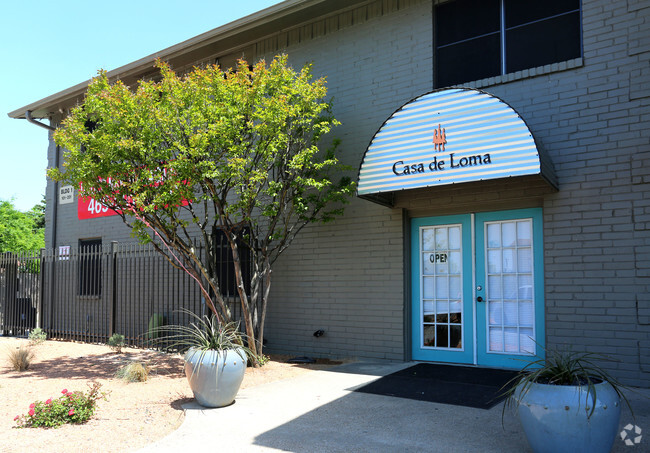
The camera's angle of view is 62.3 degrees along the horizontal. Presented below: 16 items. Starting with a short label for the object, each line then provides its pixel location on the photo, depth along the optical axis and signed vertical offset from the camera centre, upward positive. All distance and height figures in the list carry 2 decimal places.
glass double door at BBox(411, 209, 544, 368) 8.08 -0.36
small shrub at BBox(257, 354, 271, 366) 8.95 -1.59
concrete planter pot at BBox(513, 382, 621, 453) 4.09 -1.18
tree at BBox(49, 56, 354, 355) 8.23 +1.84
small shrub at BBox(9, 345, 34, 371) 9.16 -1.60
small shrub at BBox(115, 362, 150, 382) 7.97 -1.60
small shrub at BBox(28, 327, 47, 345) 12.73 -1.68
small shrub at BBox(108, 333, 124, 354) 11.55 -1.64
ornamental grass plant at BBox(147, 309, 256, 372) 6.35 -0.96
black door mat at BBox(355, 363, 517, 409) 6.53 -1.61
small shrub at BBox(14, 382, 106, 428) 5.80 -1.60
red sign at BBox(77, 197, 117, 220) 14.71 +1.55
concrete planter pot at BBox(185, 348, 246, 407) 6.19 -1.27
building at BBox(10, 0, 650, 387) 7.26 +1.16
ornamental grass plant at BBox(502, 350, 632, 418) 4.34 -0.92
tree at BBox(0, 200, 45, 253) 32.19 +2.18
